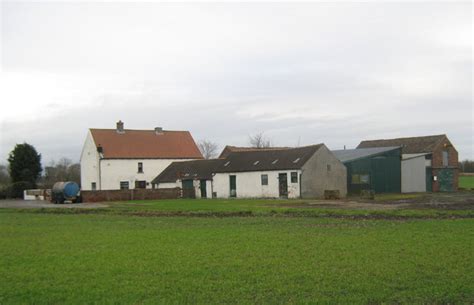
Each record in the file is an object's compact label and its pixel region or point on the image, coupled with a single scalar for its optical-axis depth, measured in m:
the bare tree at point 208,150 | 124.68
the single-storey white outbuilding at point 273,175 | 49.53
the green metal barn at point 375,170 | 55.16
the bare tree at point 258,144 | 115.81
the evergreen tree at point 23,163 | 74.56
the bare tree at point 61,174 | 87.56
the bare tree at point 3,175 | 96.45
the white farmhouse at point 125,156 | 66.50
